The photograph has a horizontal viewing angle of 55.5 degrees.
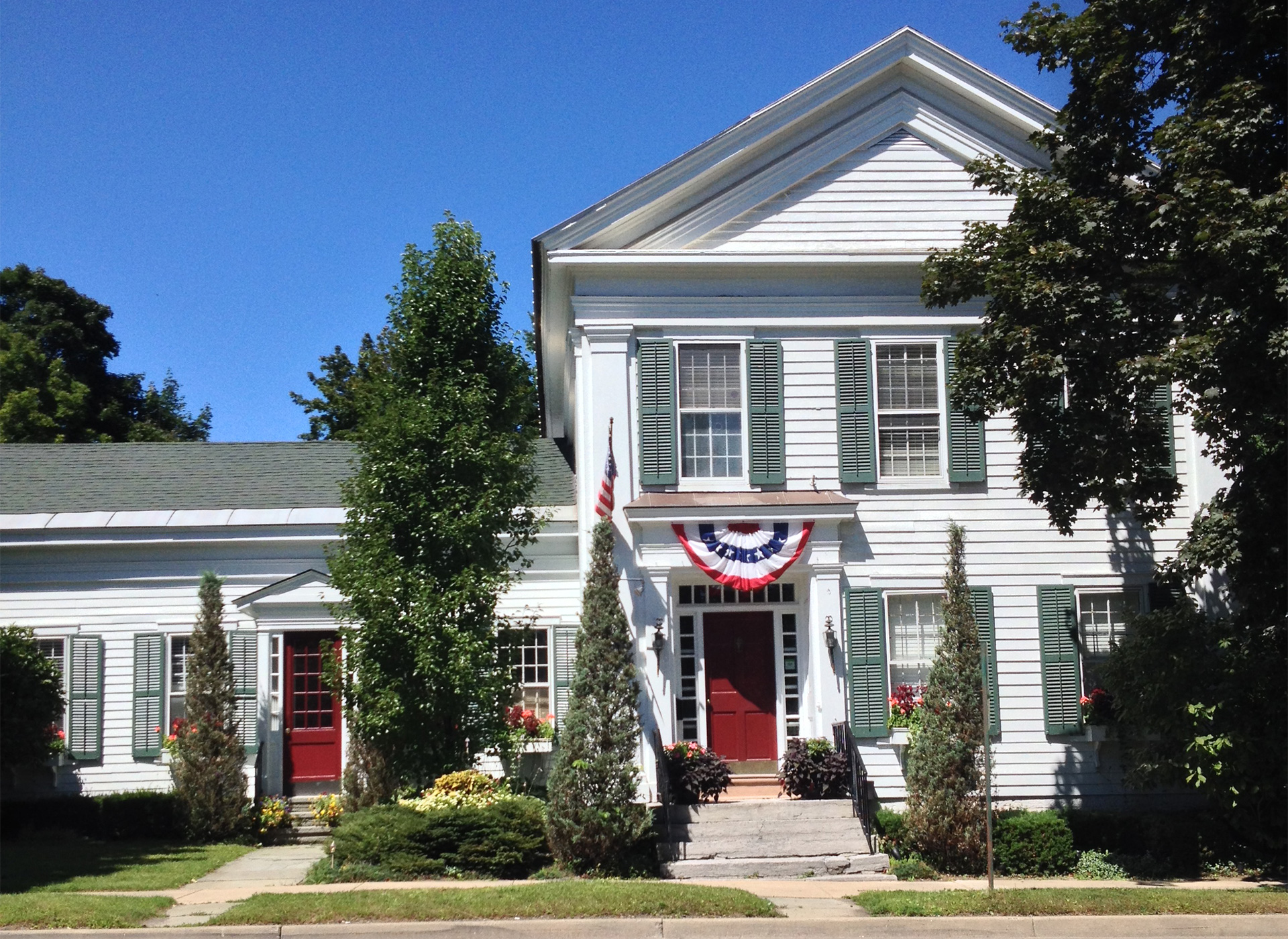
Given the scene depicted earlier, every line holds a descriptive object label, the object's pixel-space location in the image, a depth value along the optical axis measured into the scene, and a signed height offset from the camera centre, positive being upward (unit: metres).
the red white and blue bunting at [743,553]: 14.88 +0.80
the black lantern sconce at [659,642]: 14.98 -0.26
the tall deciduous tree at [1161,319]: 11.54 +2.90
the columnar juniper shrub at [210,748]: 15.90 -1.55
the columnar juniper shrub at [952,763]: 13.63 -1.65
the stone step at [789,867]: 13.12 -2.66
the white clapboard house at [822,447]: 15.14 +2.16
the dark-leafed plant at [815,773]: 14.15 -1.79
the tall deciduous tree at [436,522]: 14.25 +1.23
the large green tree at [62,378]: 32.59 +7.36
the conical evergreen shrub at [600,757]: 12.81 -1.43
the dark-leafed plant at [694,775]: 14.05 -1.78
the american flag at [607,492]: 15.05 +1.59
